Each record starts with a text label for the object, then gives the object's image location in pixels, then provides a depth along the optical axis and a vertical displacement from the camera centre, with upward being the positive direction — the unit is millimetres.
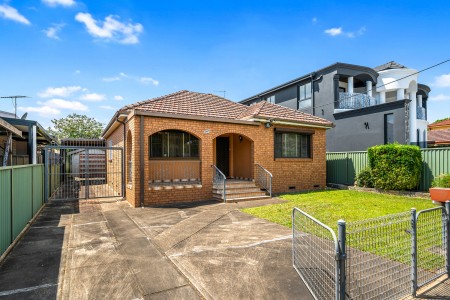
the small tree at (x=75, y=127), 40844 +4302
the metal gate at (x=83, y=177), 10907 -1394
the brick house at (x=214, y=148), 9242 +145
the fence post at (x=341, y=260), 2574 -1140
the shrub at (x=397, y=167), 10363 -744
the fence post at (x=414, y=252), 3215 -1338
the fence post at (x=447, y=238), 3684 -1322
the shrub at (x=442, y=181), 9148 -1216
